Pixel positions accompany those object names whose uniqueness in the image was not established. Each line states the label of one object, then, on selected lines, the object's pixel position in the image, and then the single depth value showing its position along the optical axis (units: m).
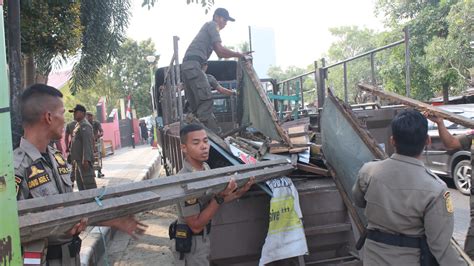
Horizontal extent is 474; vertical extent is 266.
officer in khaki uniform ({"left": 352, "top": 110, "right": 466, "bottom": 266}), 1.93
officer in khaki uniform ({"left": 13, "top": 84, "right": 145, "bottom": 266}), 1.95
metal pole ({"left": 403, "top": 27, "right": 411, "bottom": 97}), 5.36
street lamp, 18.75
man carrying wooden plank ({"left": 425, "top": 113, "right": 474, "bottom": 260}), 2.80
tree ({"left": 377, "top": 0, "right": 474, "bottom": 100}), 13.77
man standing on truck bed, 5.09
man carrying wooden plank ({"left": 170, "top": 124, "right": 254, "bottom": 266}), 2.62
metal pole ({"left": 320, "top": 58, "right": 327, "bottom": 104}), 6.11
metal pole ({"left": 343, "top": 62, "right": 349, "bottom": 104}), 6.49
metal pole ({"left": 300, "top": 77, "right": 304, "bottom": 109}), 7.81
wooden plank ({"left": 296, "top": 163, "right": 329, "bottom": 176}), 3.37
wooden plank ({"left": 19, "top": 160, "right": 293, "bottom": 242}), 1.69
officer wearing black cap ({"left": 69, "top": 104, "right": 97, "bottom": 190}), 6.91
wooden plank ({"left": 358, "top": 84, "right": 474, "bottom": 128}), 3.22
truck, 3.24
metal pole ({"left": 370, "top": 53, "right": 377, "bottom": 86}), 6.19
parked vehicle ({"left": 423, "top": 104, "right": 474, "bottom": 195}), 7.39
